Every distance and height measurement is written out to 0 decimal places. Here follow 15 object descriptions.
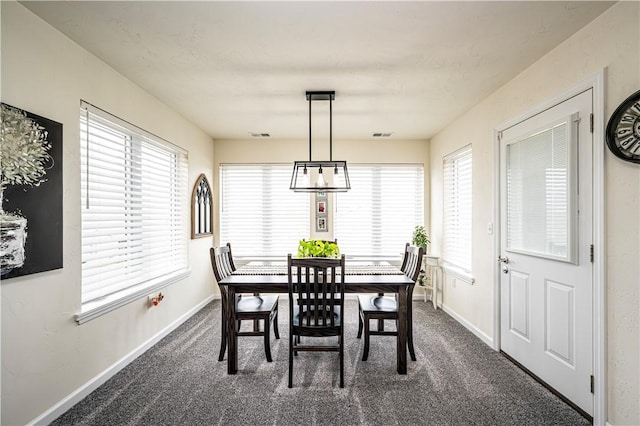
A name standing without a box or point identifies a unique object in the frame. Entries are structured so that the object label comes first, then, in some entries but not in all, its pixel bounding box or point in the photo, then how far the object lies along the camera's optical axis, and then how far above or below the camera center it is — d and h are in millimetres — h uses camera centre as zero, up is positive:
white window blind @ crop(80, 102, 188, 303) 2422 +80
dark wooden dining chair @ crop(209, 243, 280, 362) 2746 -875
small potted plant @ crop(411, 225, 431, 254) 4617 -374
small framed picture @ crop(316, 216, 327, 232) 4996 -174
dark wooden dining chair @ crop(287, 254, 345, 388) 2342 -812
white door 2053 -261
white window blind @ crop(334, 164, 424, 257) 5031 +69
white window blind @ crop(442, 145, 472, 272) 3814 +53
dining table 2598 -663
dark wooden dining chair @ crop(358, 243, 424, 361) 2752 -874
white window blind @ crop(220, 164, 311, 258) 5012 +73
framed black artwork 1713 +121
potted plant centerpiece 2814 -333
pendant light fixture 3049 +430
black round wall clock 1685 +475
